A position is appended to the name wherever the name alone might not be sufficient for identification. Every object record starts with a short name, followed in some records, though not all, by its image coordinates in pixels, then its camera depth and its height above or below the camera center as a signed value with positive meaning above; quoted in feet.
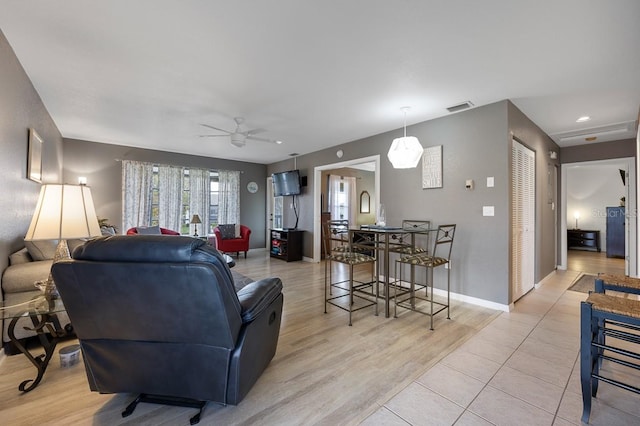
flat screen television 21.66 +2.53
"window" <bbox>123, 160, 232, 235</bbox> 19.58 +1.39
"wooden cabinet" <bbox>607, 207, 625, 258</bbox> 21.58 -1.45
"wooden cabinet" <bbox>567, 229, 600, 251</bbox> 25.25 -2.35
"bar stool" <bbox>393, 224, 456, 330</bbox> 9.66 -1.92
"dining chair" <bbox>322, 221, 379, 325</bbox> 10.21 -2.20
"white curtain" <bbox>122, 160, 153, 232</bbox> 19.27 +1.47
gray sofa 7.17 -1.87
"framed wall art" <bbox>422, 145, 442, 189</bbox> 12.57 +2.18
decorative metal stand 5.98 -2.86
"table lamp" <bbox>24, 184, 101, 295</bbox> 5.81 -0.08
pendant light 10.40 +2.34
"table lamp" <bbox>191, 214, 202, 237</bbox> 21.17 -0.42
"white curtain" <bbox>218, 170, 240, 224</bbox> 23.53 +1.44
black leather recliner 4.27 -1.78
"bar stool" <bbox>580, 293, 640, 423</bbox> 4.84 -2.22
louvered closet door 11.44 -0.22
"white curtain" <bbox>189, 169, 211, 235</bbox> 22.08 +1.52
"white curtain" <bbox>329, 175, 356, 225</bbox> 24.50 +1.48
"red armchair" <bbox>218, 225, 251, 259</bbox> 21.33 -2.28
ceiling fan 12.77 +3.68
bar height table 9.67 -0.66
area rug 13.42 -3.63
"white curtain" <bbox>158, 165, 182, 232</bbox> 20.74 +1.28
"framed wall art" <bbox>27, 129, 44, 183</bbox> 9.56 +2.07
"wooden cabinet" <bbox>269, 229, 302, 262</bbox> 20.97 -2.39
